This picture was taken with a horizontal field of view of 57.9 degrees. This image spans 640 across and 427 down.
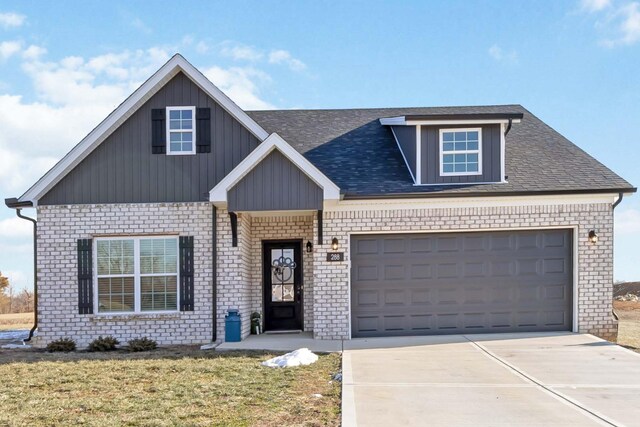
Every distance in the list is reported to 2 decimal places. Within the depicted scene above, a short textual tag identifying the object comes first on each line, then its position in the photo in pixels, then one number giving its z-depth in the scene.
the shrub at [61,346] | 12.32
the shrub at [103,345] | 12.24
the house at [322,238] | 12.80
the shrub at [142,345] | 12.02
